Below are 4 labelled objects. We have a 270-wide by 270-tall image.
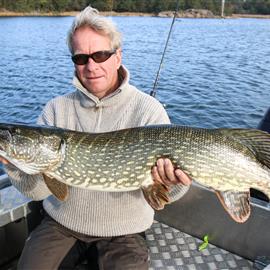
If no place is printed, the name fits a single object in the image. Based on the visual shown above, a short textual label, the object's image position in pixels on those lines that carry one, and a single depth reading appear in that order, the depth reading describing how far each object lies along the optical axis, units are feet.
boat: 6.64
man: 5.72
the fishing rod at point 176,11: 12.55
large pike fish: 5.44
